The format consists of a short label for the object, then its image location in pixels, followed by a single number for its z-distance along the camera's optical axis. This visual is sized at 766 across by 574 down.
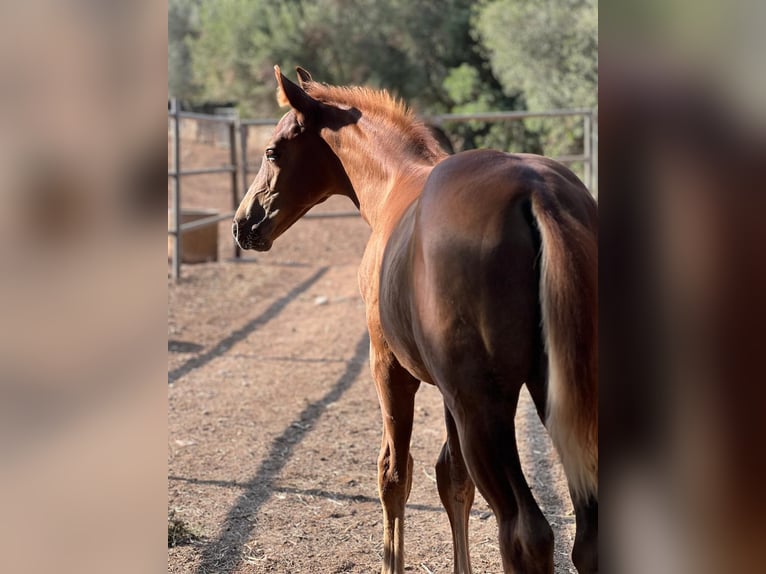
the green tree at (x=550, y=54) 15.59
